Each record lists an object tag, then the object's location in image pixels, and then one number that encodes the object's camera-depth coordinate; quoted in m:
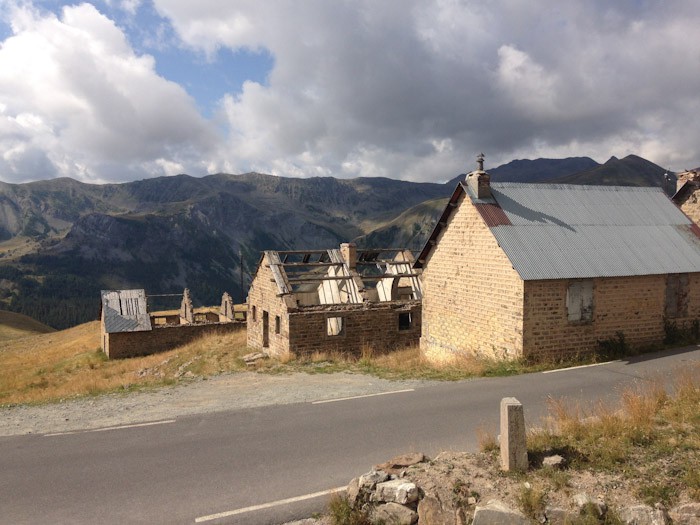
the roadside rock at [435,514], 6.45
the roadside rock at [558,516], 6.14
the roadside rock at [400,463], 7.44
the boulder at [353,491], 6.97
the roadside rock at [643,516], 6.02
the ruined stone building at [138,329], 36.78
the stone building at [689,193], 23.97
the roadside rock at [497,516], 6.17
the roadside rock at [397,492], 6.72
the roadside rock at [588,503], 6.20
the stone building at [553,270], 16.30
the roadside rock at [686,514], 6.04
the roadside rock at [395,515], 6.64
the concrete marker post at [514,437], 7.06
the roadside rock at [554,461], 7.14
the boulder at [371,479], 7.01
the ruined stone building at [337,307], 23.20
